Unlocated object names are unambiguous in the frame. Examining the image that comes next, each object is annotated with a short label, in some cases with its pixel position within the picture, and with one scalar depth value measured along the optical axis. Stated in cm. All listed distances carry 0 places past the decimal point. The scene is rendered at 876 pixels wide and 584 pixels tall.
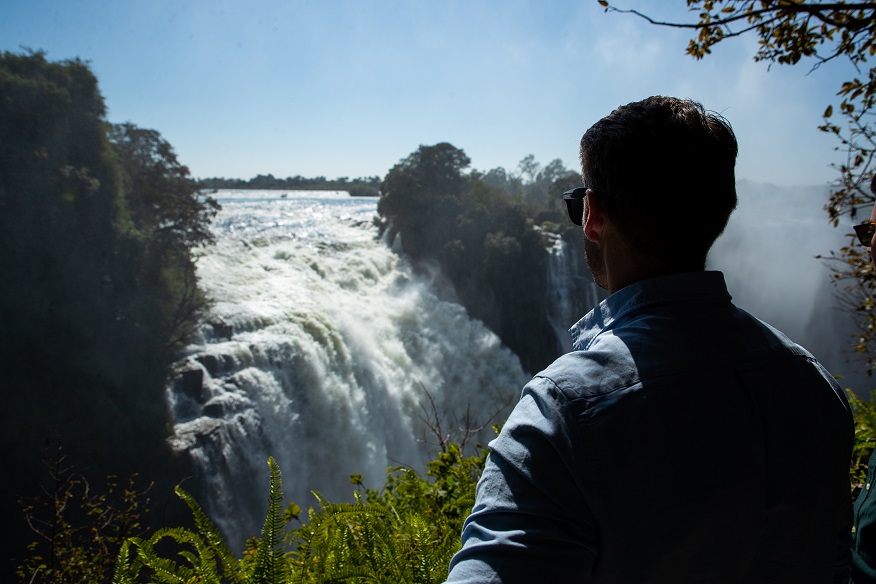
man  75
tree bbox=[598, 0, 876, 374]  222
